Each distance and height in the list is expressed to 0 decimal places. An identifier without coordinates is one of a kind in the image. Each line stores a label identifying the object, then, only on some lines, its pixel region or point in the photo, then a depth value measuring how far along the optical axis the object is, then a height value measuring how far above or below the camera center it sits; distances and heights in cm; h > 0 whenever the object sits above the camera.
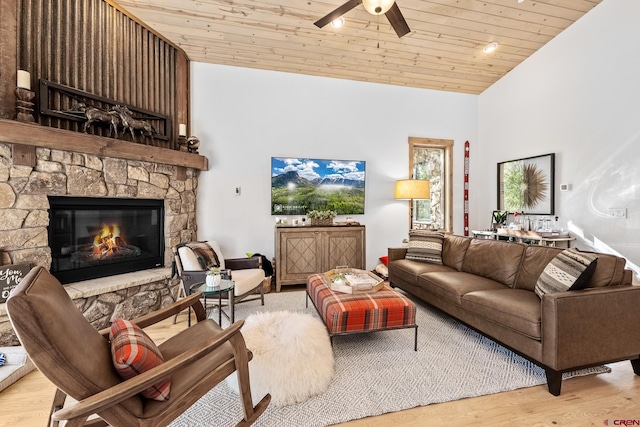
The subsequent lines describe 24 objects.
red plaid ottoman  221 -82
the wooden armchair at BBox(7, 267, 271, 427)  97 -65
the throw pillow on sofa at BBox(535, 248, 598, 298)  196 -46
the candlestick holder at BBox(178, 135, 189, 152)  379 +86
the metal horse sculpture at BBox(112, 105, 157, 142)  311 +95
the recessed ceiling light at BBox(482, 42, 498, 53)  400 +226
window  524 +50
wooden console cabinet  402 -60
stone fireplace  240 +1
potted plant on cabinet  428 -14
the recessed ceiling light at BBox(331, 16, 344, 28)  336 +218
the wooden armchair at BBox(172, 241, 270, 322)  278 -71
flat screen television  445 +36
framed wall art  409 +36
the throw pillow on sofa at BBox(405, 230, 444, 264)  367 -50
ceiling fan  227 +164
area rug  165 -117
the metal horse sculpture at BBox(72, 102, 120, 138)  286 +94
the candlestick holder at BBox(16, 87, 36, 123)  239 +87
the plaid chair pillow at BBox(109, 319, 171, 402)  120 -64
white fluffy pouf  172 -96
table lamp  454 +30
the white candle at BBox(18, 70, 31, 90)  237 +106
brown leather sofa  182 -75
